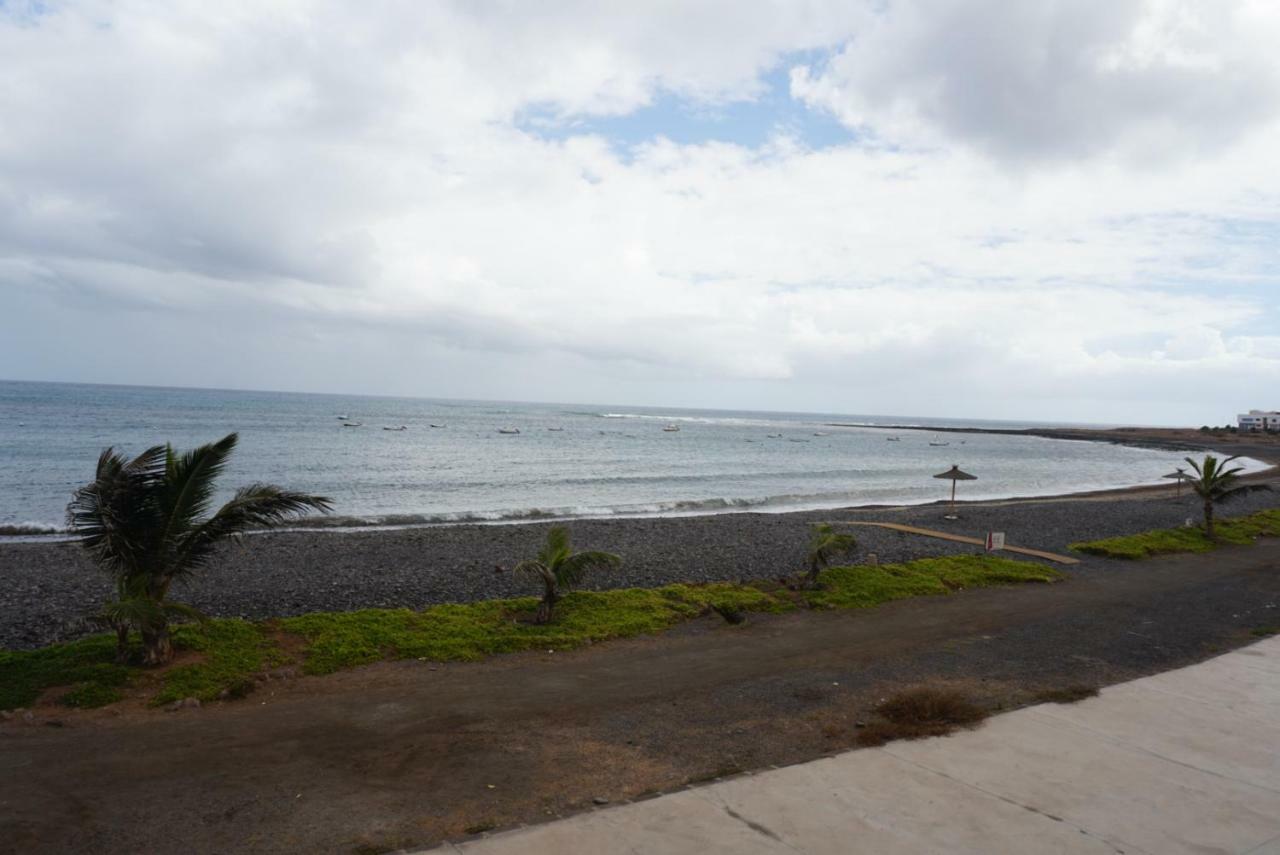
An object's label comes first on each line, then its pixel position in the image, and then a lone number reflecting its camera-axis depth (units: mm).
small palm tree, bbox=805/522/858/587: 14617
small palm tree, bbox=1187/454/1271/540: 22375
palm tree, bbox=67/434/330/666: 8891
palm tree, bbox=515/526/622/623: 11703
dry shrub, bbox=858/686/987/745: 7633
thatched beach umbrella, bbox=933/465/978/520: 28641
